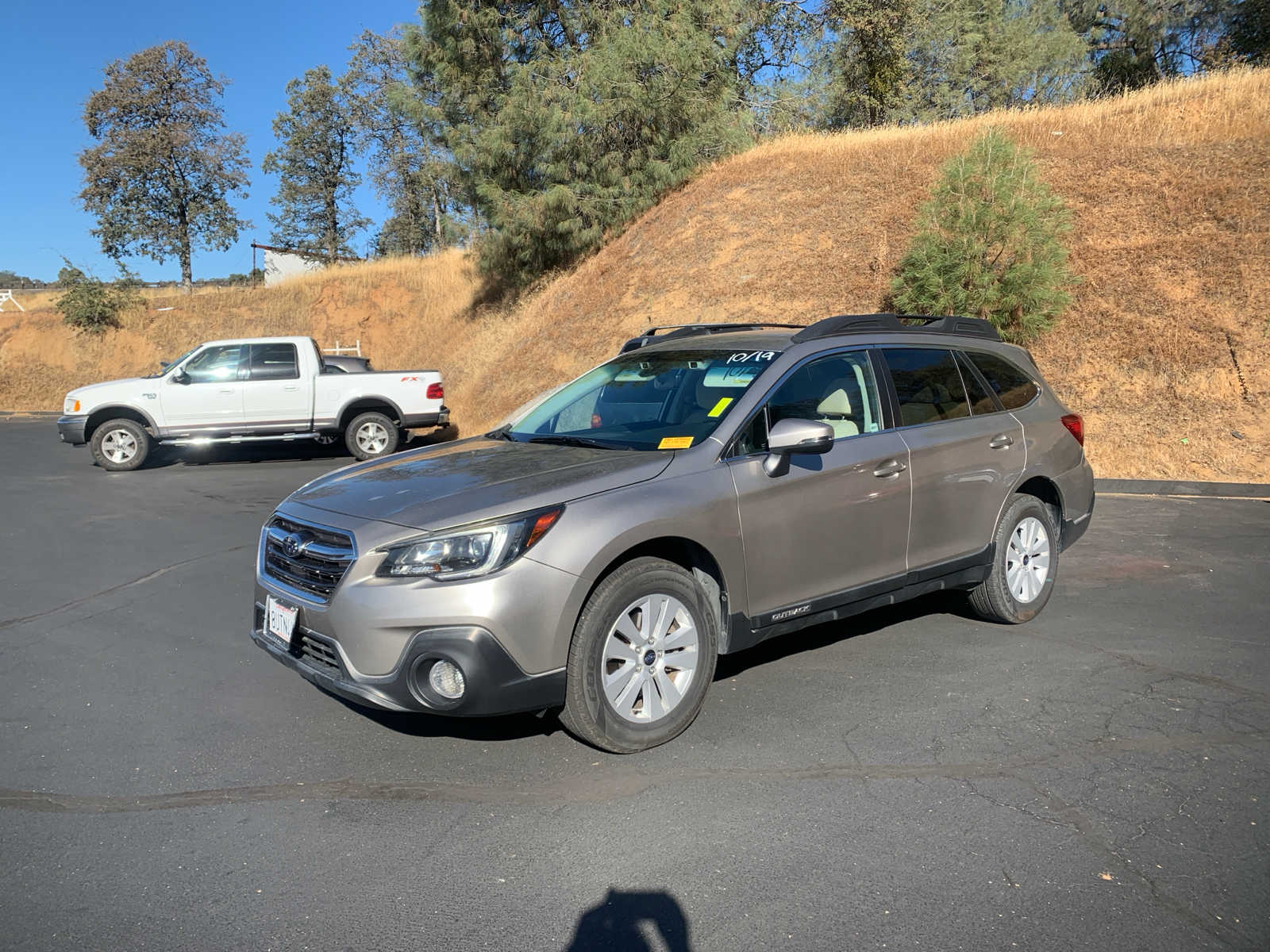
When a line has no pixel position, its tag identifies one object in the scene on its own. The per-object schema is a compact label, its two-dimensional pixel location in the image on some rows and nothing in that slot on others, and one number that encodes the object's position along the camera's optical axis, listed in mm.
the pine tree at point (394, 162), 45250
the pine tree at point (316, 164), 44844
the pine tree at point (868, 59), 28984
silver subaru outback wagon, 3783
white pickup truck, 14883
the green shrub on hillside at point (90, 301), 35219
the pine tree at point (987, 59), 31344
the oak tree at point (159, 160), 39938
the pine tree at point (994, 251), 14266
